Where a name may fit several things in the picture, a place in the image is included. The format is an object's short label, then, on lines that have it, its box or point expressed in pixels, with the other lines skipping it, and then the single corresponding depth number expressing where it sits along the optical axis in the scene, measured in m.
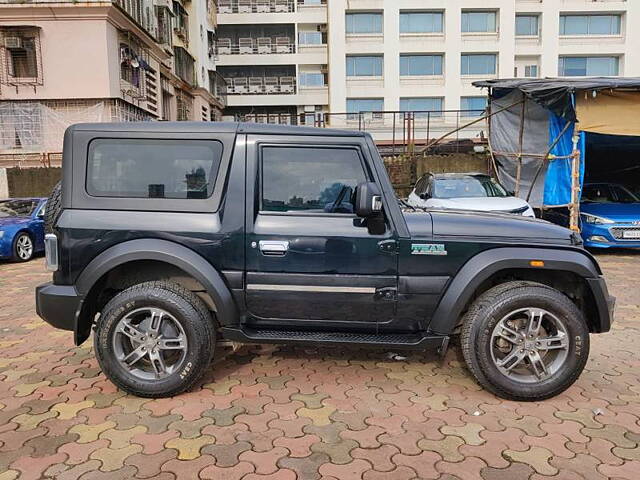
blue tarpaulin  10.37
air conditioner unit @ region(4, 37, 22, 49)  17.45
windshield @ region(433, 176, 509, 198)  10.01
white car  8.90
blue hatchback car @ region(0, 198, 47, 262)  9.90
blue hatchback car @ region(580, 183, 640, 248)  9.44
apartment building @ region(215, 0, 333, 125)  39.50
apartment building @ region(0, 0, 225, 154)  17.48
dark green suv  3.50
